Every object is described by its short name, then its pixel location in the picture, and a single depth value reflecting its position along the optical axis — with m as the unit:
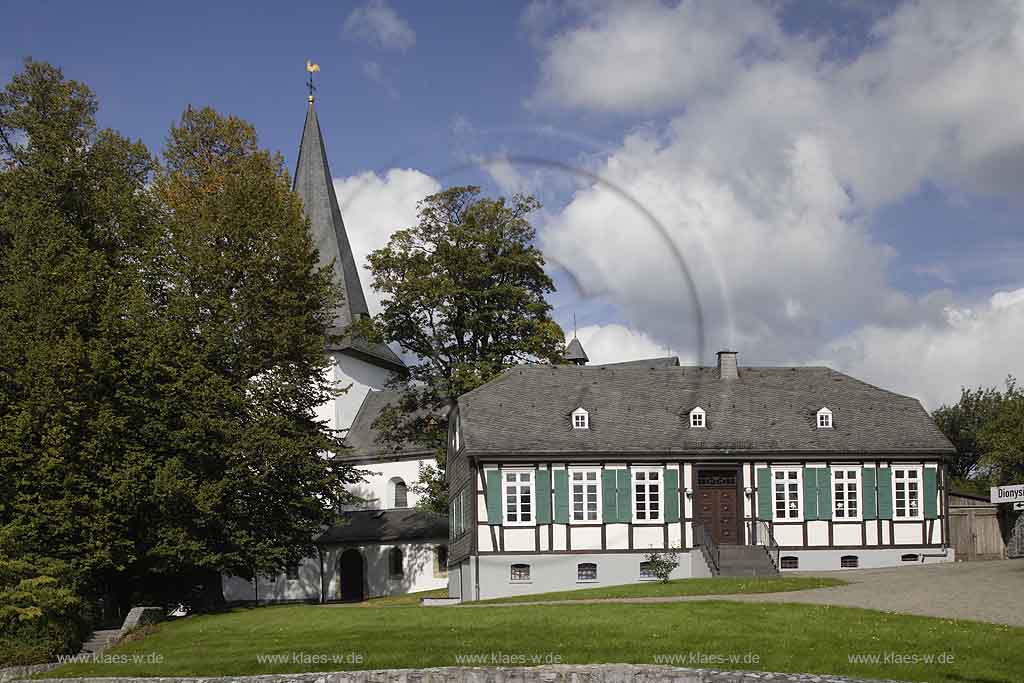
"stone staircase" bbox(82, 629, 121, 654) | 29.68
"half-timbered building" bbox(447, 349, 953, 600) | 41.25
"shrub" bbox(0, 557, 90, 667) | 26.84
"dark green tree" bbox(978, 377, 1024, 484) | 63.78
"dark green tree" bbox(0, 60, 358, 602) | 35.53
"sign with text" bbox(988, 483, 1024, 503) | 29.64
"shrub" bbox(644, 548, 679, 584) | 39.56
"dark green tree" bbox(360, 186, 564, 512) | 49.62
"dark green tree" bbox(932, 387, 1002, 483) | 85.50
